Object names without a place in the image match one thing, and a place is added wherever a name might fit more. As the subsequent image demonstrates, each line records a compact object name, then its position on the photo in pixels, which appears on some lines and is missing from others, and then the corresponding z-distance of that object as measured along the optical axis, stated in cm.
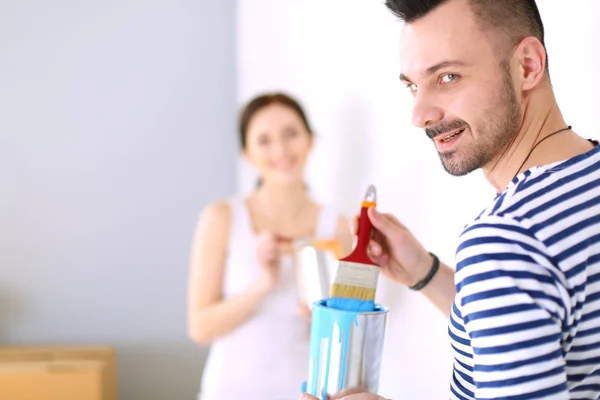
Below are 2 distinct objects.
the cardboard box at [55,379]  149
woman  126
